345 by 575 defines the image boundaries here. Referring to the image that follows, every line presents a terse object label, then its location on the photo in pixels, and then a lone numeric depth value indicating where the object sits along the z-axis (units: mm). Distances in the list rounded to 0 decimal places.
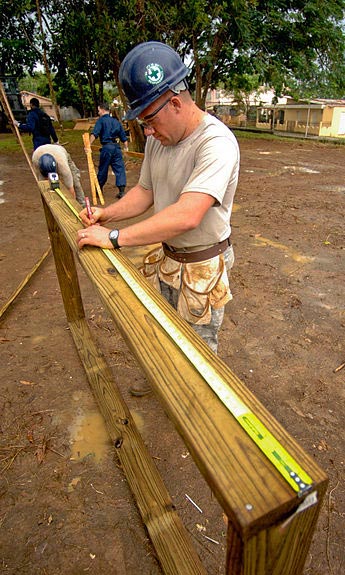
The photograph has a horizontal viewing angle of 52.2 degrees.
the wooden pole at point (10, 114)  5548
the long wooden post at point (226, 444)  610
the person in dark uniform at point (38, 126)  7836
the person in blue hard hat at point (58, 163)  5300
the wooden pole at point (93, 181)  5940
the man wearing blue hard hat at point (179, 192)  1485
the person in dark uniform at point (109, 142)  7367
